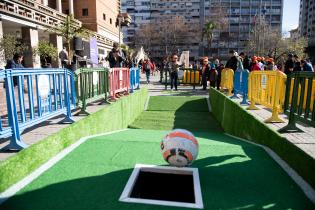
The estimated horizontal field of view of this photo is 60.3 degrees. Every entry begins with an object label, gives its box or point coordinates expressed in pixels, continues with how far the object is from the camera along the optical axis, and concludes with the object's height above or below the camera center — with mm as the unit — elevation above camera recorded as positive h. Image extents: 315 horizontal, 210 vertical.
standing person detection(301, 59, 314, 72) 12914 +114
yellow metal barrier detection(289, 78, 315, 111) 4930 -408
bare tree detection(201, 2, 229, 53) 83125 +14958
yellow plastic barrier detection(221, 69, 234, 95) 12664 -534
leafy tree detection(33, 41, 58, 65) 24953 +1549
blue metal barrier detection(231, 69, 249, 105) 10195 -585
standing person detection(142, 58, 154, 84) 22809 -24
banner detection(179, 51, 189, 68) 25381 +936
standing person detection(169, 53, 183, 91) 15664 -64
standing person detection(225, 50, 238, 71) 13852 +329
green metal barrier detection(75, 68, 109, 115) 7528 -536
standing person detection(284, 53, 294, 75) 14484 +201
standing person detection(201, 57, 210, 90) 17609 -184
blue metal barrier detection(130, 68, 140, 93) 13930 -590
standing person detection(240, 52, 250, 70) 14328 +393
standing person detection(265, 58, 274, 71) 14346 +218
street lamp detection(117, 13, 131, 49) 58331 +10627
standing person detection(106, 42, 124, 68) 12891 +473
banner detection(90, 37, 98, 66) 11969 +742
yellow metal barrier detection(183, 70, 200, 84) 20000 -670
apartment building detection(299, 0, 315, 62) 106769 +20430
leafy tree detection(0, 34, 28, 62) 17656 +1330
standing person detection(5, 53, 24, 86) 11922 +208
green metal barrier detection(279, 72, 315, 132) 4809 -650
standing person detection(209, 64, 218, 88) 16469 -469
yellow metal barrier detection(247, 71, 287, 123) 6508 -574
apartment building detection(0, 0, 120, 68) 22453 +4980
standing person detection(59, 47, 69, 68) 14102 +526
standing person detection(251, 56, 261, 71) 12711 +213
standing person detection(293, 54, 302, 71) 13622 +192
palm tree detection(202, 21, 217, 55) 82500 +11756
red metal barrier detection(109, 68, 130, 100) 10348 -566
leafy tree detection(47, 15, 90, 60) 25745 +3602
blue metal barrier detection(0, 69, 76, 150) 4312 -600
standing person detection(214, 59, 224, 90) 16781 -17
